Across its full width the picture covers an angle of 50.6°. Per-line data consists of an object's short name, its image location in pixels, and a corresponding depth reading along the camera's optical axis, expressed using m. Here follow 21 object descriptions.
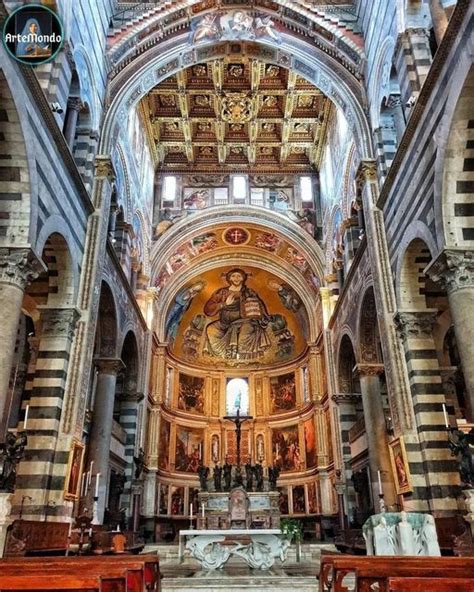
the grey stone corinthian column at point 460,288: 9.17
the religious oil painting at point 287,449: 26.52
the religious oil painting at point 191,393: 28.17
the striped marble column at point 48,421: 10.72
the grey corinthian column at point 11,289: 8.97
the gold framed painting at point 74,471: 11.06
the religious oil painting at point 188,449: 26.50
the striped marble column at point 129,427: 19.95
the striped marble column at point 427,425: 10.54
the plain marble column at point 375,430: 14.12
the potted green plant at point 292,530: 10.79
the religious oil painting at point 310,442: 24.94
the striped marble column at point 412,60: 12.05
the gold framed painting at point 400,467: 11.01
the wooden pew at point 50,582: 3.57
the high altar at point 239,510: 18.19
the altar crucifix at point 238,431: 21.12
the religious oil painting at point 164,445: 24.83
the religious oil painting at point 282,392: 28.23
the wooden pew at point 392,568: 3.90
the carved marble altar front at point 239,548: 8.80
